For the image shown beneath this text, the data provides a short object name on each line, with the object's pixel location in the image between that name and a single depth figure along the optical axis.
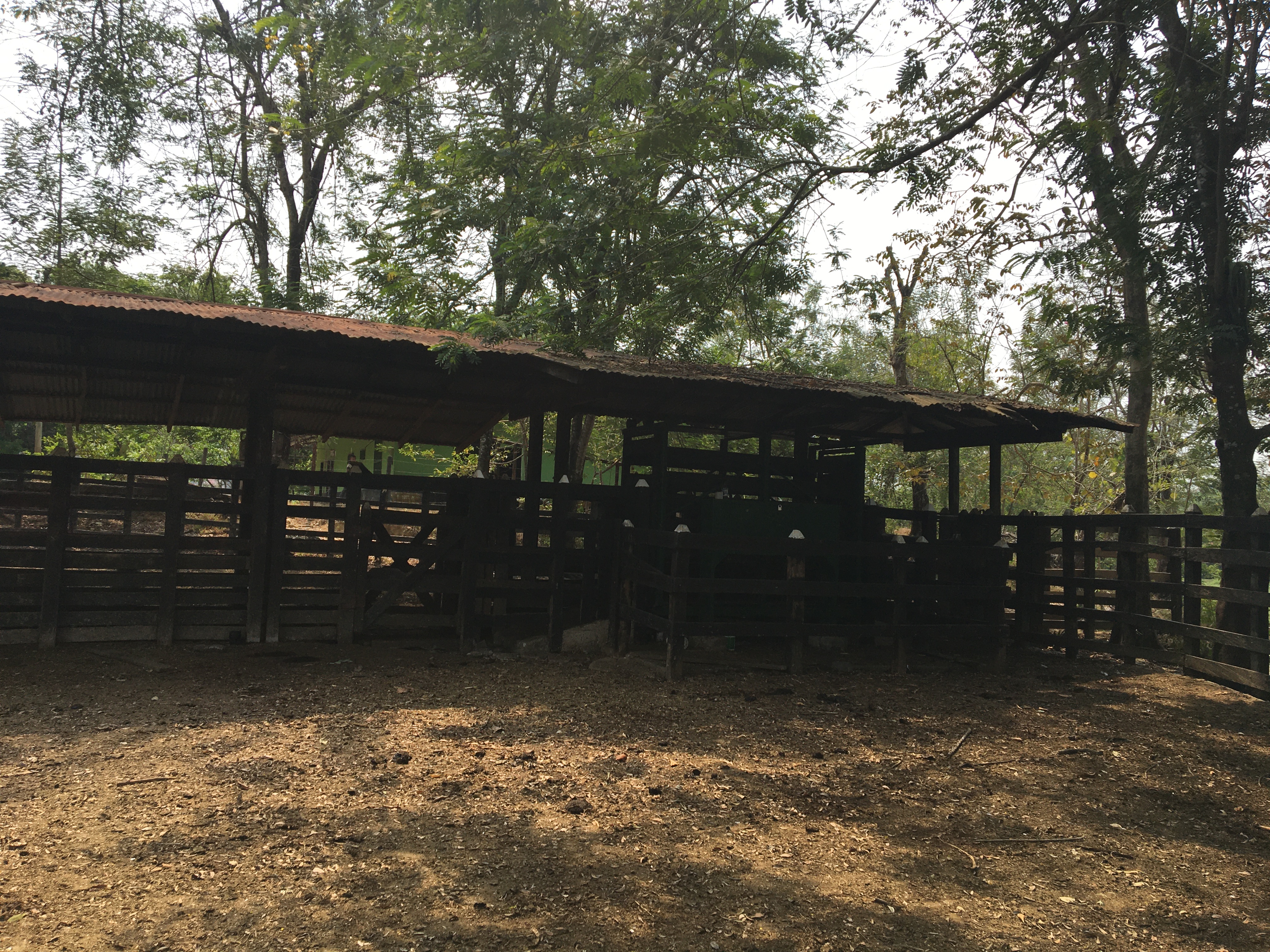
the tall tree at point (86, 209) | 15.83
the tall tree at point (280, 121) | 17.12
